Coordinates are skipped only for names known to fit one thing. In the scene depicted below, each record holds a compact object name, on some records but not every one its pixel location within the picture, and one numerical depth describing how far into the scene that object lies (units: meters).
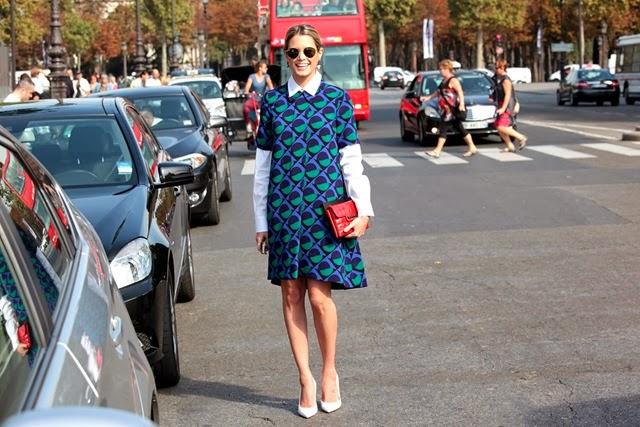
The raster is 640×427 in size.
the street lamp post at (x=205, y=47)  89.82
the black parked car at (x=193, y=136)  13.54
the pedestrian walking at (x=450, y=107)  22.52
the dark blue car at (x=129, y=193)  6.26
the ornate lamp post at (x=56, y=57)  32.12
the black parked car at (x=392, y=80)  92.25
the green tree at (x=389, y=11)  110.50
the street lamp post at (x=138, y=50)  51.47
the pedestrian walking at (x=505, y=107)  22.67
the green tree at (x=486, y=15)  99.56
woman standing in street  5.93
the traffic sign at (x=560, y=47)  78.25
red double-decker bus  33.22
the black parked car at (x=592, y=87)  47.88
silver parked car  2.60
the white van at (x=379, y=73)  95.74
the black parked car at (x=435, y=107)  25.31
